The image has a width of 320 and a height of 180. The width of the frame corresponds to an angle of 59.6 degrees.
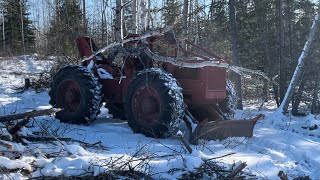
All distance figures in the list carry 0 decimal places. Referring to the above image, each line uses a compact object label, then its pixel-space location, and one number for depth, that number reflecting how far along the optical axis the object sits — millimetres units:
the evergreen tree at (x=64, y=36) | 12953
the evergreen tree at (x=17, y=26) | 26173
